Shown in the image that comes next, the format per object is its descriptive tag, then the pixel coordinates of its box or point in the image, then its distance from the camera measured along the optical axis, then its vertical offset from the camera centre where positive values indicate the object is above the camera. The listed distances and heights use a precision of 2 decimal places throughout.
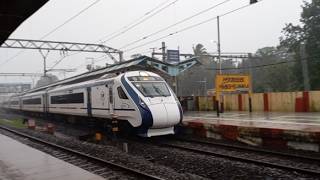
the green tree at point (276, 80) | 61.64 +2.53
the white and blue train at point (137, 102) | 17.67 -0.01
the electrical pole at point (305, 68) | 39.59 +2.54
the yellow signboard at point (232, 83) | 25.58 +0.91
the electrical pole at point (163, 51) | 40.28 +4.49
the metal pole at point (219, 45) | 37.56 +4.52
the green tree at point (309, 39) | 49.08 +6.85
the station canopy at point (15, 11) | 9.97 +2.24
